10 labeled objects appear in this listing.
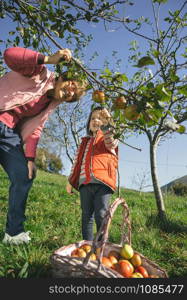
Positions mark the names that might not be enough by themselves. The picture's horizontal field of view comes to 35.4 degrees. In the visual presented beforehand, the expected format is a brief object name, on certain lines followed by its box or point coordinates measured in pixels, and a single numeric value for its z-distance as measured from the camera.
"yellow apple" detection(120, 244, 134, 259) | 2.09
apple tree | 1.31
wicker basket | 1.66
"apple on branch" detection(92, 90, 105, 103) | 1.63
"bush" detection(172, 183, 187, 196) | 15.02
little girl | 2.78
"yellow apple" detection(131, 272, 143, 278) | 1.86
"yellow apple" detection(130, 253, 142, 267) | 2.06
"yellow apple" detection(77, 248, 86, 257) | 2.00
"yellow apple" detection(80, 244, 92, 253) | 2.12
